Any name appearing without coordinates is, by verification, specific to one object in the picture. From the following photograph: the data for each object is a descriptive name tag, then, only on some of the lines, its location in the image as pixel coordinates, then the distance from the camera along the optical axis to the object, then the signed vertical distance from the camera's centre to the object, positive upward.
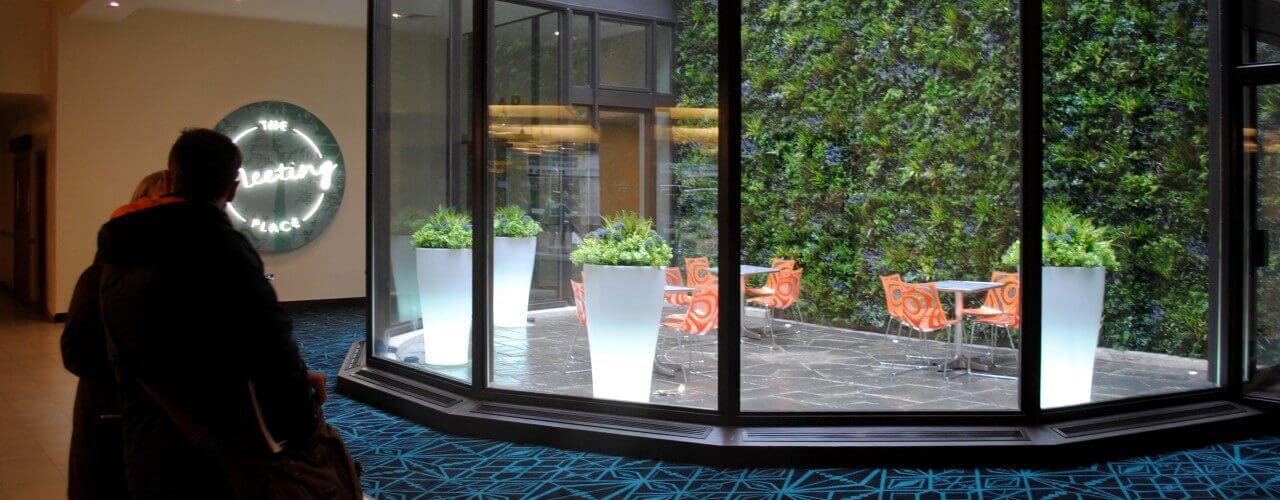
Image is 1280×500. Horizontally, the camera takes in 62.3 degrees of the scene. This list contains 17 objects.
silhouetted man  2.38 -0.21
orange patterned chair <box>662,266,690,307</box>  5.89 -0.28
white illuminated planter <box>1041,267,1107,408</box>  5.95 -0.51
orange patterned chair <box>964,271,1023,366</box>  5.84 -0.35
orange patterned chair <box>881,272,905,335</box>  5.83 -0.31
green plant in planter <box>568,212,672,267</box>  5.92 -0.01
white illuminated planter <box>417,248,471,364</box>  7.01 -0.42
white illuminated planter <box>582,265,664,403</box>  6.02 -0.48
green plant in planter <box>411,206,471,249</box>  6.98 +0.08
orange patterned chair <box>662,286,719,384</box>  5.81 -0.41
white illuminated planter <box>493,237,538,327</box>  6.43 -0.23
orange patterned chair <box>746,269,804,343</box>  5.73 -0.27
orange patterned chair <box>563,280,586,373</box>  6.25 -0.36
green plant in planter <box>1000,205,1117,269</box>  5.93 +0.01
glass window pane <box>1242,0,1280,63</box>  6.53 +1.32
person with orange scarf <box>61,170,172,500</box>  2.69 -0.41
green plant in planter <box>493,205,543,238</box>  6.33 +0.11
